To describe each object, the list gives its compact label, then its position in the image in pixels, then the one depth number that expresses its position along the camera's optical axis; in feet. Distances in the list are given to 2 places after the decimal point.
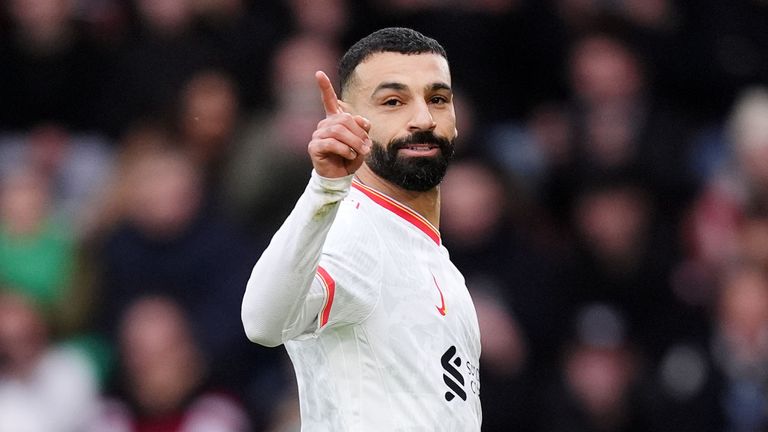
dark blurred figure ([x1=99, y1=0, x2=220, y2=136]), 61.98
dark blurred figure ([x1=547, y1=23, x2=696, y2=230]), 60.80
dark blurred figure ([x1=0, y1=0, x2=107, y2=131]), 63.57
